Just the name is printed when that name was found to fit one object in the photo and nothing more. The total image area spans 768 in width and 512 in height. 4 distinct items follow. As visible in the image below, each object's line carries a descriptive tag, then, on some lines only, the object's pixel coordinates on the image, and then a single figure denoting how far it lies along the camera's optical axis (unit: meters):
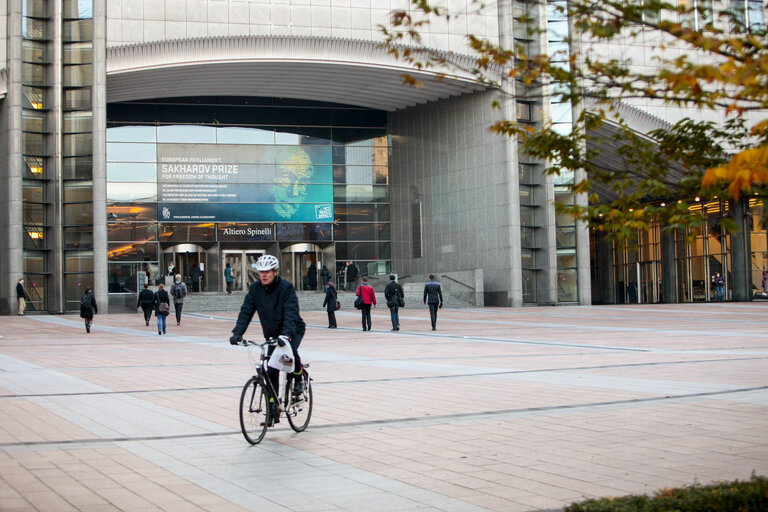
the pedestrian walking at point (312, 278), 49.04
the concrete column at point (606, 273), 62.94
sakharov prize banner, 47.69
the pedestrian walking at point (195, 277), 46.28
